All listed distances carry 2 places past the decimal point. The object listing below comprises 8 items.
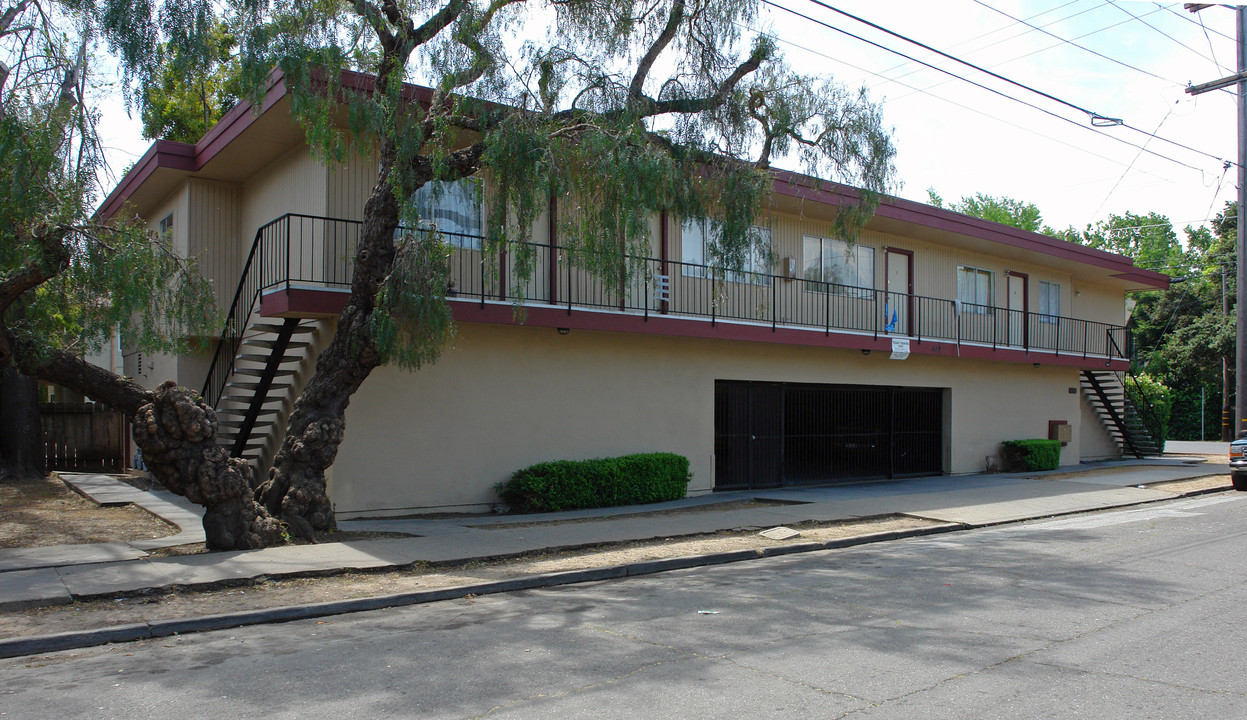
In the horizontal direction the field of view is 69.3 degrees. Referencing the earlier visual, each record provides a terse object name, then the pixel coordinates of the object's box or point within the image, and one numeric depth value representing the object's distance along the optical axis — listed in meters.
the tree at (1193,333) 41.34
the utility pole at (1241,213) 21.25
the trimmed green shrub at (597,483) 14.12
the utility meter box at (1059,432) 24.17
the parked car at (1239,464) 18.78
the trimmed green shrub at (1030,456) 22.66
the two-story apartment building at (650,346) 13.52
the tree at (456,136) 10.42
